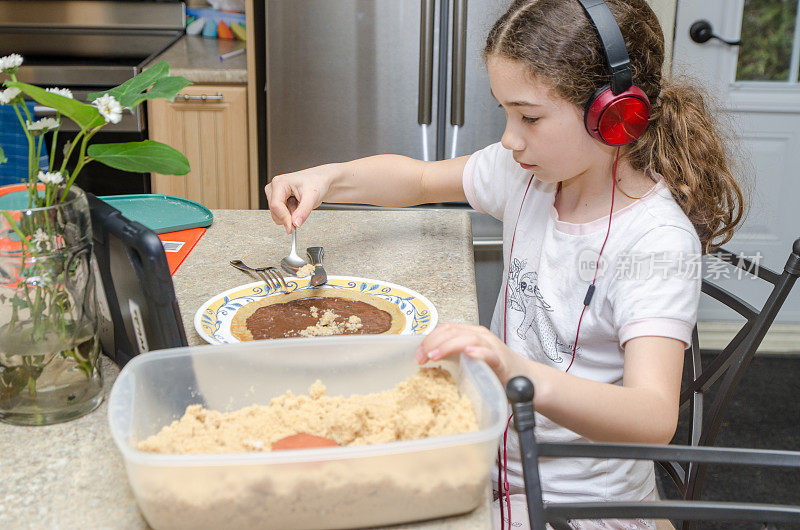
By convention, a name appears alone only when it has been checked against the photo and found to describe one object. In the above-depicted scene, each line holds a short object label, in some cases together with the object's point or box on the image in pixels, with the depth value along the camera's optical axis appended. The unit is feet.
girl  3.05
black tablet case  2.44
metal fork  3.76
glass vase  2.42
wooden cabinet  8.54
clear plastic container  1.83
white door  8.27
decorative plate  3.22
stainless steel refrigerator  7.72
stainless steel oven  9.75
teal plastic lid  4.58
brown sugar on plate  3.27
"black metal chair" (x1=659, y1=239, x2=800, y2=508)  3.50
